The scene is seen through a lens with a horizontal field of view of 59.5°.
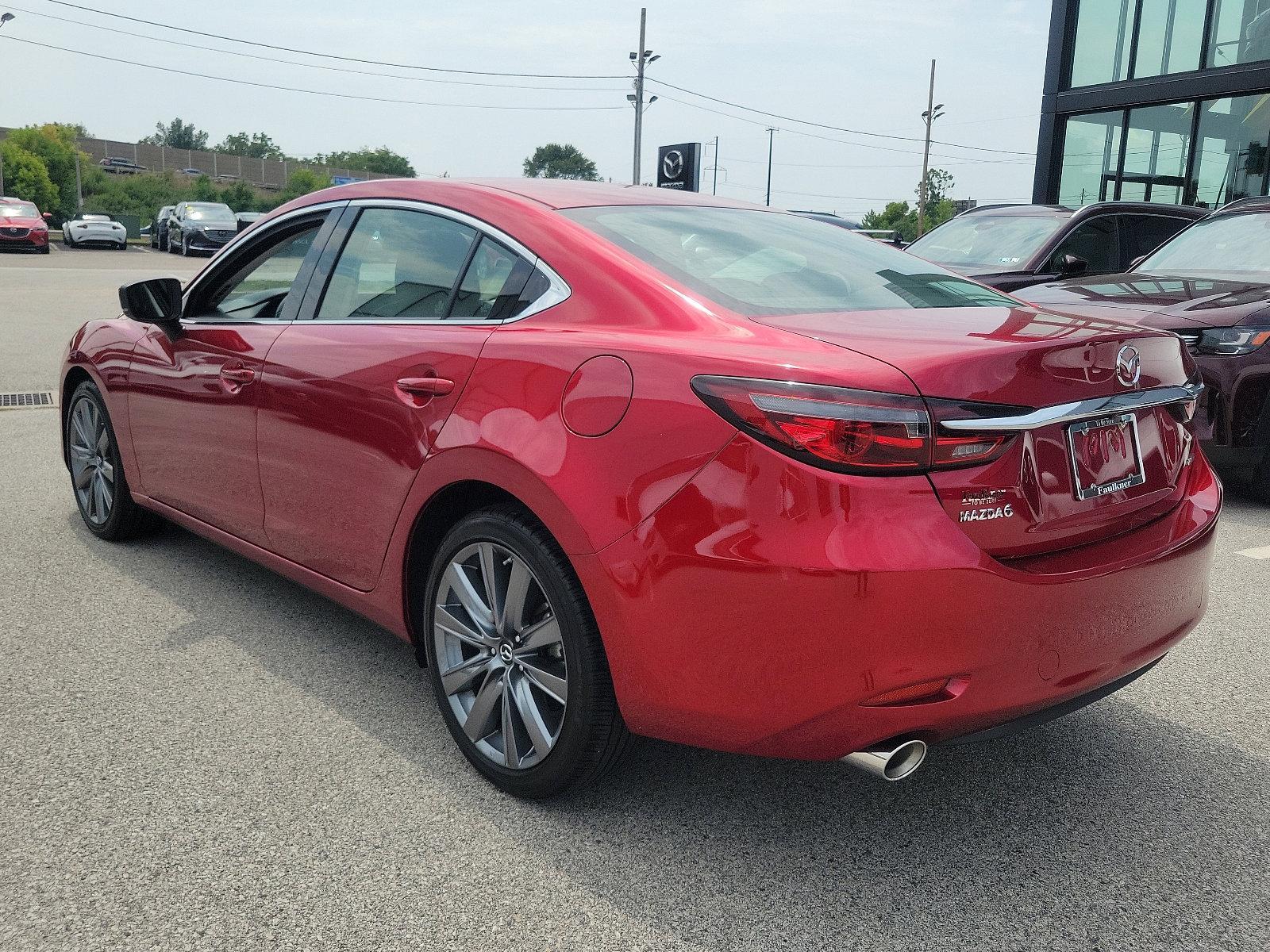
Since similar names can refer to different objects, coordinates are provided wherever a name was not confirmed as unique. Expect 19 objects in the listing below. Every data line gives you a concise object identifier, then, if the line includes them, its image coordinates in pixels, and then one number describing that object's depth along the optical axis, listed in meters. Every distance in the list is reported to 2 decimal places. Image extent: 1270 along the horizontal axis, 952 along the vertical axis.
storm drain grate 8.45
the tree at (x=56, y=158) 79.44
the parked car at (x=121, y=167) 95.06
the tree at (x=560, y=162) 145.12
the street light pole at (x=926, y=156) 55.45
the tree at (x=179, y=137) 172.25
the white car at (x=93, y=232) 39.00
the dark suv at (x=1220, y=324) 5.93
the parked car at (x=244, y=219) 37.25
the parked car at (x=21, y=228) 33.31
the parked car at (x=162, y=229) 39.59
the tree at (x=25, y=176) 73.69
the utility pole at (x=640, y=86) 39.84
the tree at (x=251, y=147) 152.62
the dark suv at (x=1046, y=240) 8.98
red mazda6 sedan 2.13
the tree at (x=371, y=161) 119.66
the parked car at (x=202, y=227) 35.34
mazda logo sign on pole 20.95
